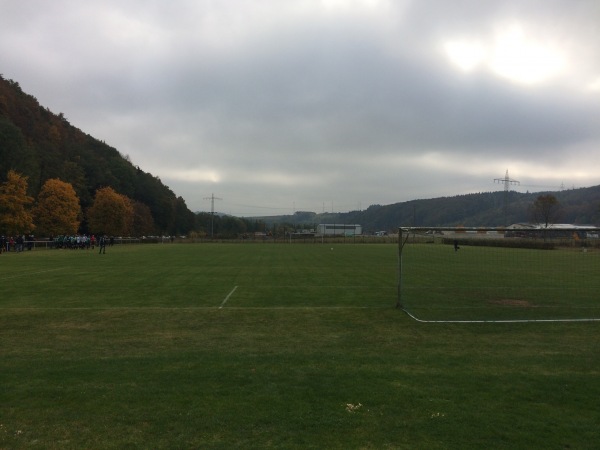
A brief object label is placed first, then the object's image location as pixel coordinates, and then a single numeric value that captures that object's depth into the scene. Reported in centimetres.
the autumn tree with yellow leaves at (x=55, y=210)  6016
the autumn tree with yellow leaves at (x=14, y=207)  4812
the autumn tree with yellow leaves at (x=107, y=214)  7431
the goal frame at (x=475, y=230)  1080
